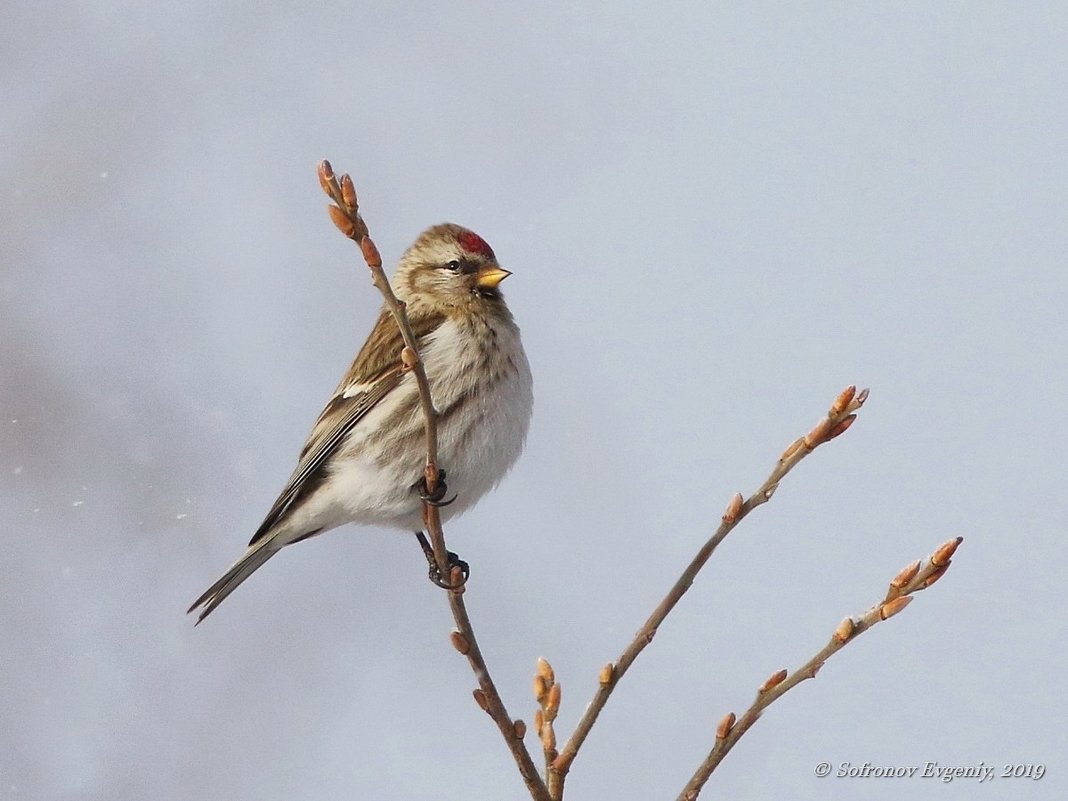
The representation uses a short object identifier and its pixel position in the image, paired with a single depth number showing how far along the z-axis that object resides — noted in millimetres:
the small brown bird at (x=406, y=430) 7395
